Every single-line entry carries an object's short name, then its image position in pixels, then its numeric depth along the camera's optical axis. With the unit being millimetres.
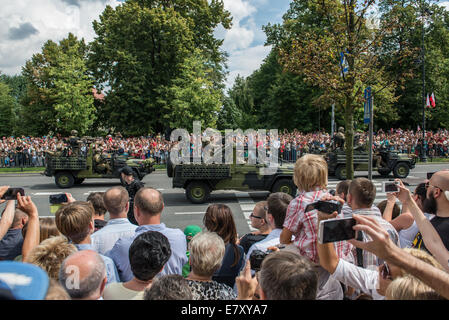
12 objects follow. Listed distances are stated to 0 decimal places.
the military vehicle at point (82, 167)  14930
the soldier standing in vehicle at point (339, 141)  17250
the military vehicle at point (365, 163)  16672
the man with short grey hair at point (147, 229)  3266
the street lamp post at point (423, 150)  23878
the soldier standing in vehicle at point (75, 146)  15289
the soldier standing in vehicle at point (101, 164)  15180
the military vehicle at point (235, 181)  11547
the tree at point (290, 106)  38938
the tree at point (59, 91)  30859
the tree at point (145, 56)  30906
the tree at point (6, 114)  47259
